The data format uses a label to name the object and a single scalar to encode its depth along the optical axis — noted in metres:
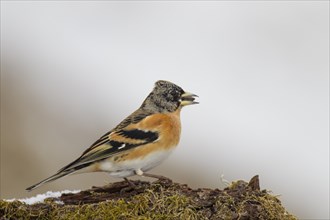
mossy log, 8.96
